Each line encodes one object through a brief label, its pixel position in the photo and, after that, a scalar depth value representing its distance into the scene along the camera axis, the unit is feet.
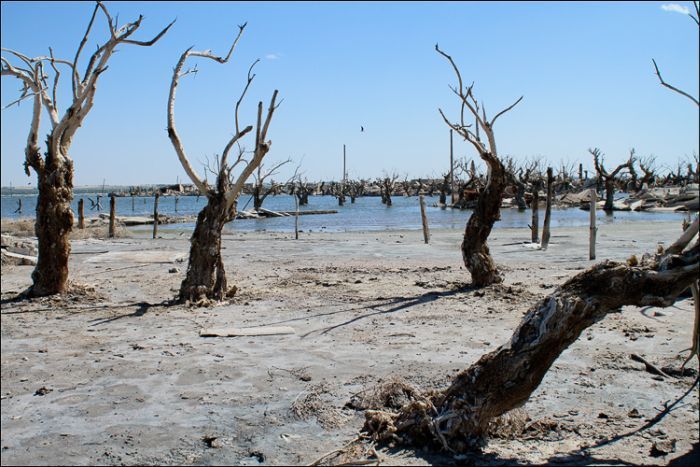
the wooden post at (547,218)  55.93
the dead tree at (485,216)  34.58
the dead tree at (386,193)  206.71
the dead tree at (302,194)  208.07
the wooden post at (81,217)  86.93
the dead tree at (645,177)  178.60
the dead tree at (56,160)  30.30
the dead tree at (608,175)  140.24
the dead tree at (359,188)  270.55
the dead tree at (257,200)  141.24
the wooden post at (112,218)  77.93
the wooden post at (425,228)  64.57
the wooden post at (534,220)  62.37
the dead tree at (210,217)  30.78
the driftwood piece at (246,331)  24.22
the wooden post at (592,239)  48.01
